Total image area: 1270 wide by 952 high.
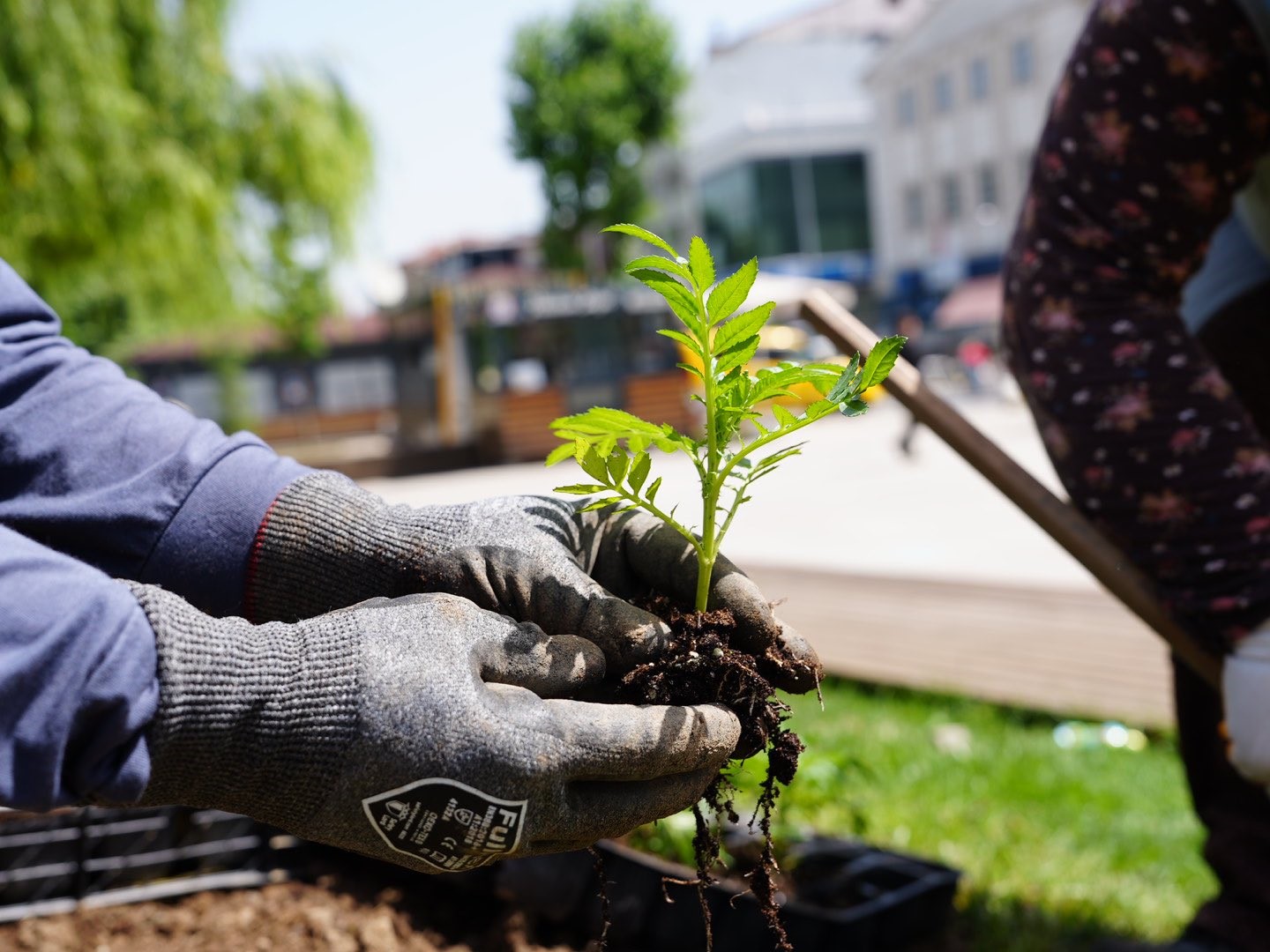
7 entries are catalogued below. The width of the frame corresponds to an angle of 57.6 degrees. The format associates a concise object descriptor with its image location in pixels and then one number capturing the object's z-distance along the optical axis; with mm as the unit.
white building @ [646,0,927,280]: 39125
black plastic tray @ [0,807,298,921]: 2090
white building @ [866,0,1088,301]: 33875
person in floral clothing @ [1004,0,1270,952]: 1611
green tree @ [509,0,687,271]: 32562
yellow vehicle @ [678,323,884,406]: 19484
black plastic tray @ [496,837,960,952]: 2010
